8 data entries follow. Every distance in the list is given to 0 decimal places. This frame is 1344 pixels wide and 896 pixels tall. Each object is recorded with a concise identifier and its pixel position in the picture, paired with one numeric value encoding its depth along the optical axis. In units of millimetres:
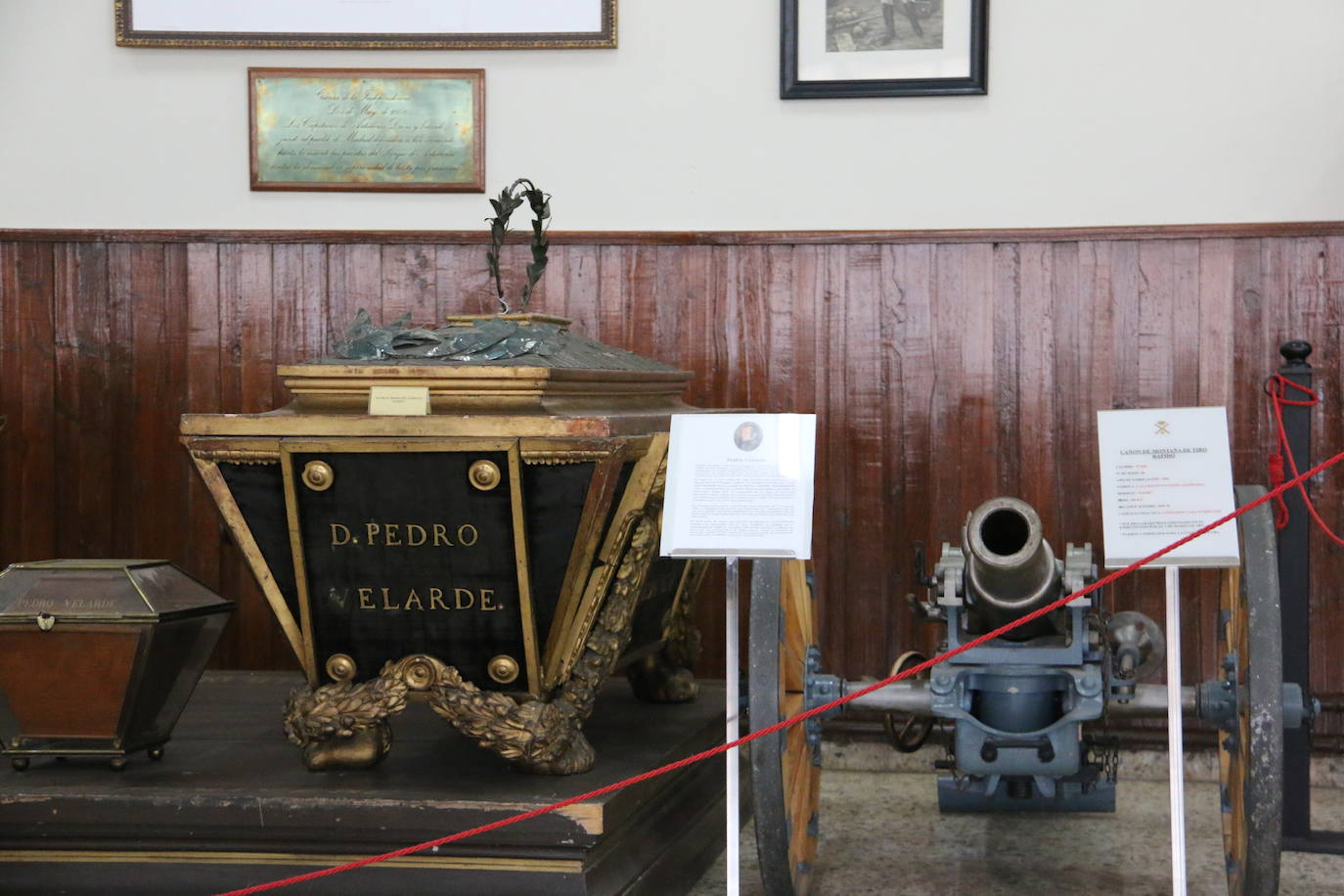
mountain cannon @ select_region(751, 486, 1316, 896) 3146
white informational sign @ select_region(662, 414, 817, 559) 3035
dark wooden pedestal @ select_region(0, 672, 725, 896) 3201
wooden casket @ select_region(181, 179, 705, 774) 3293
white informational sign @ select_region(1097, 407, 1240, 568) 3111
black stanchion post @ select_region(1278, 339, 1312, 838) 3863
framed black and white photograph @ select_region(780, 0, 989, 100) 4758
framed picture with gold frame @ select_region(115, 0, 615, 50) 4902
